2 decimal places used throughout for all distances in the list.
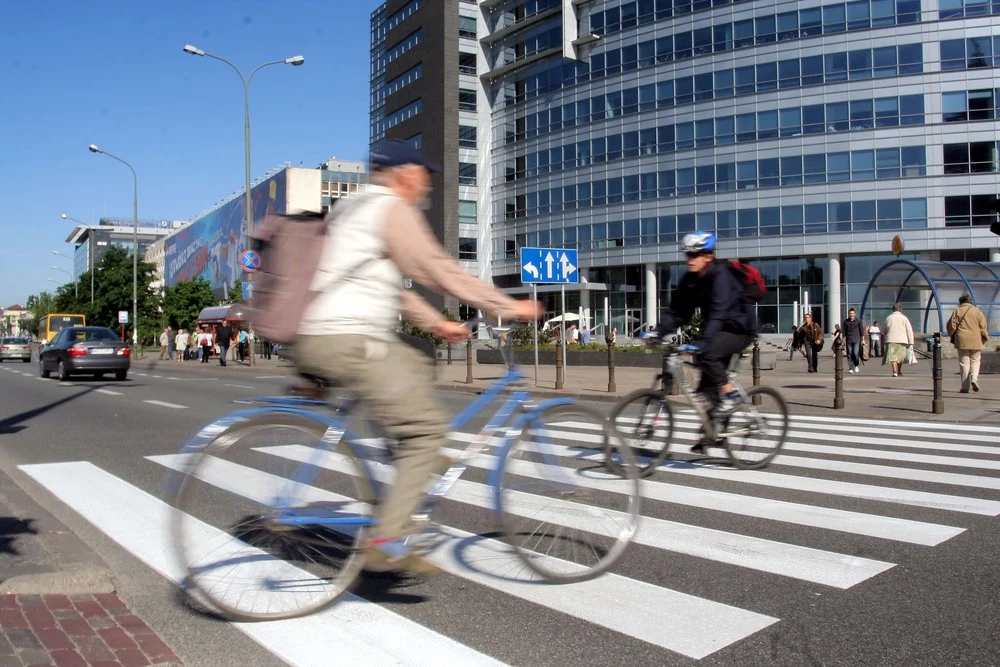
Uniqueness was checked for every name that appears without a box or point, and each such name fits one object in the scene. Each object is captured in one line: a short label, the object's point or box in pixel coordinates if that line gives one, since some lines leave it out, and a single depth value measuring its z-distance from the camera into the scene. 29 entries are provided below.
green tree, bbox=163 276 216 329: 63.38
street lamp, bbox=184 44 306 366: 31.01
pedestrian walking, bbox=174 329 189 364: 41.53
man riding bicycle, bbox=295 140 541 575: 3.43
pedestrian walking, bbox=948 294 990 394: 14.78
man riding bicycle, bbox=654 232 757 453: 6.68
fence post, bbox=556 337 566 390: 17.33
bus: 57.91
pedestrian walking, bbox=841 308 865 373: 23.00
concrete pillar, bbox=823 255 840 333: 48.47
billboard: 78.25
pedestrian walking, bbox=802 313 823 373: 23.56
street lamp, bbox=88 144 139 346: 47.19
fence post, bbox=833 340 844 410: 13.09
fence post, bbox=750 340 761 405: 13.55
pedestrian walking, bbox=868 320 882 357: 32.53
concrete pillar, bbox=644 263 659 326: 55.47
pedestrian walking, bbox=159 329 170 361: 44.99
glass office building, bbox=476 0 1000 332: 46.03
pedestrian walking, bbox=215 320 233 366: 33.50
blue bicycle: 3.56
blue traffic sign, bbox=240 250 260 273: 21.14
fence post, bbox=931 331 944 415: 12.37
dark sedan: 22.55
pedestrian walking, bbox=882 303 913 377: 19.89
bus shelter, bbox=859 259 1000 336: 28.67
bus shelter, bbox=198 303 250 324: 60.47
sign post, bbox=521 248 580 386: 17.84
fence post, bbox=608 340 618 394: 16.39
